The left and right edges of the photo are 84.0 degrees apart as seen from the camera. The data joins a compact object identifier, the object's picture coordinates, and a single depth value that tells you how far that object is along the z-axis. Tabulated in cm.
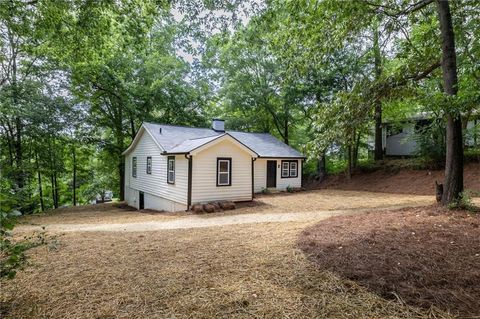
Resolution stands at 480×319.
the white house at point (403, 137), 1757
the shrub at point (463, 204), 674
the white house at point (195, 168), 1147
